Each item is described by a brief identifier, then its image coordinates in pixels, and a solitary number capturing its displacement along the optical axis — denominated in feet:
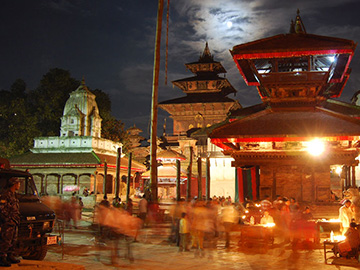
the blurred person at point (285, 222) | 47.02
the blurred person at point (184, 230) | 40.68
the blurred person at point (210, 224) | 41.57
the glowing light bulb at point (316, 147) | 56.28
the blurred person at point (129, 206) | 55.70
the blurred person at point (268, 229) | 44.19
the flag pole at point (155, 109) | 62.28
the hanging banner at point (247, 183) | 67.27
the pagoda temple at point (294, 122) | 46.70
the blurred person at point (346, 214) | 40.37
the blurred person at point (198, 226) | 41.09
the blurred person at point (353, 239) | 32.68
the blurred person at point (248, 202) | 59.19
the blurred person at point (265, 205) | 53.26
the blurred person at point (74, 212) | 66.33
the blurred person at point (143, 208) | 58.13
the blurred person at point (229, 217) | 47.83
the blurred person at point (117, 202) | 57.11
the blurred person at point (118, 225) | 37.36
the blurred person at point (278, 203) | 53.66
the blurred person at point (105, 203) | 45.15
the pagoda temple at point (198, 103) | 172.45
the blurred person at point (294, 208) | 46.32
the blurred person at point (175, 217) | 47.41
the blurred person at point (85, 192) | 114.32
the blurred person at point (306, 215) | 45.39
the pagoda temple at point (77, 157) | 124.88
